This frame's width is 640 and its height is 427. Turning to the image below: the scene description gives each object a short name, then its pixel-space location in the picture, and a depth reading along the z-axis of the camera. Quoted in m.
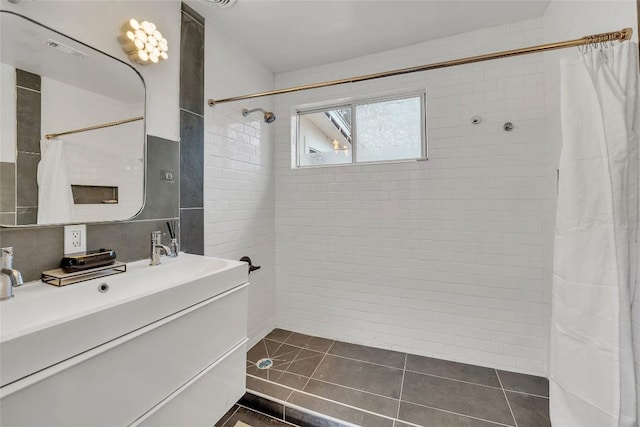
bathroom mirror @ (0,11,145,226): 1.03
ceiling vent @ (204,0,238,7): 1.63
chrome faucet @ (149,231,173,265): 1.45
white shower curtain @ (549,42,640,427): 0.99
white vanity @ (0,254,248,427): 0.69
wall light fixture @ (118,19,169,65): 1.39
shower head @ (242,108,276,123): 2.10
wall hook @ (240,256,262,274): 2.22
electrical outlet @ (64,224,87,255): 1.19
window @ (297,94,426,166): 2.32
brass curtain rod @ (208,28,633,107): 1.05
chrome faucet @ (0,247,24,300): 0.92
